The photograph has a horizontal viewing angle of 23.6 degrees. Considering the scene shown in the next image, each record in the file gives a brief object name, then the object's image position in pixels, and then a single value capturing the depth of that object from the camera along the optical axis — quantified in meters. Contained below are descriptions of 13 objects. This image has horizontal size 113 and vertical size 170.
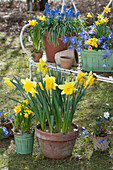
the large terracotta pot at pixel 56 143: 2.22
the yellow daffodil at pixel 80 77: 2.22
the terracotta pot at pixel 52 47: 3.04
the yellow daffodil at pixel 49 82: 2.08
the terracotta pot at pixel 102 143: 2.41
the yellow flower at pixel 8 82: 2.28
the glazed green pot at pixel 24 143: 2.39
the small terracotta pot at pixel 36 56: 3.22
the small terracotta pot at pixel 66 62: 2.90
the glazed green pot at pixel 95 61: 2.68
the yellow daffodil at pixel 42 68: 2.44
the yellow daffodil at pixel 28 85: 2.10
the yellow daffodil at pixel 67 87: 2.05
